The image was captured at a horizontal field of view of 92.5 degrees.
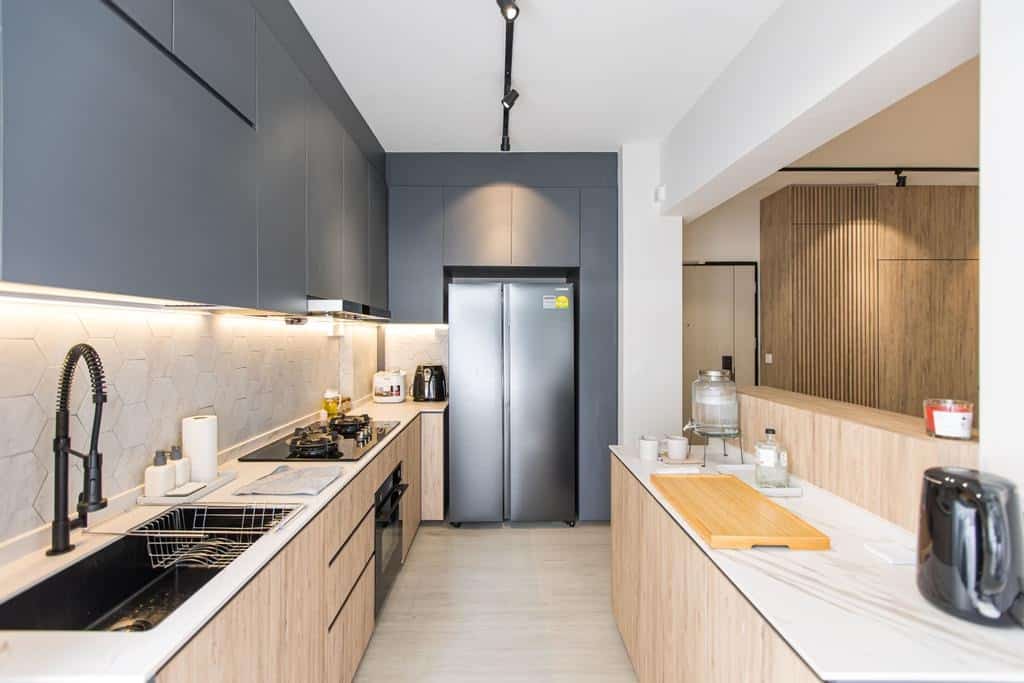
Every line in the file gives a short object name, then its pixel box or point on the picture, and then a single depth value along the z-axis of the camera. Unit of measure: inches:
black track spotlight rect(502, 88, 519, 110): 97.8
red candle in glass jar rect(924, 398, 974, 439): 50.0
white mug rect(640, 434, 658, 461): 86.3
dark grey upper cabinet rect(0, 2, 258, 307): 34.1
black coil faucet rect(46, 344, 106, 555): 43.2
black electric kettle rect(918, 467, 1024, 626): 35.0
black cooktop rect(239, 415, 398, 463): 83.0
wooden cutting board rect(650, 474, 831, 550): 50.4
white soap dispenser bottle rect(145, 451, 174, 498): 62.0
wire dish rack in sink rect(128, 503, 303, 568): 52.6
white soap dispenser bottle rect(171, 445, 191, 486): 65.2
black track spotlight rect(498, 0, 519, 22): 70.5
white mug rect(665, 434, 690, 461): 84.6
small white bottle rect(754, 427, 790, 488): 68.0
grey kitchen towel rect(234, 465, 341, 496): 63.9
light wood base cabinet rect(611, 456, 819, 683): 41.0
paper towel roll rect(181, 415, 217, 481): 68.1
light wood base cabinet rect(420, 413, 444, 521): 139.6
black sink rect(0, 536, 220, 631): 41.9
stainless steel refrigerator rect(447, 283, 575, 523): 140.9
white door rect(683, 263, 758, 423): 186.5
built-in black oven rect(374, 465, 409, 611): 93.2
